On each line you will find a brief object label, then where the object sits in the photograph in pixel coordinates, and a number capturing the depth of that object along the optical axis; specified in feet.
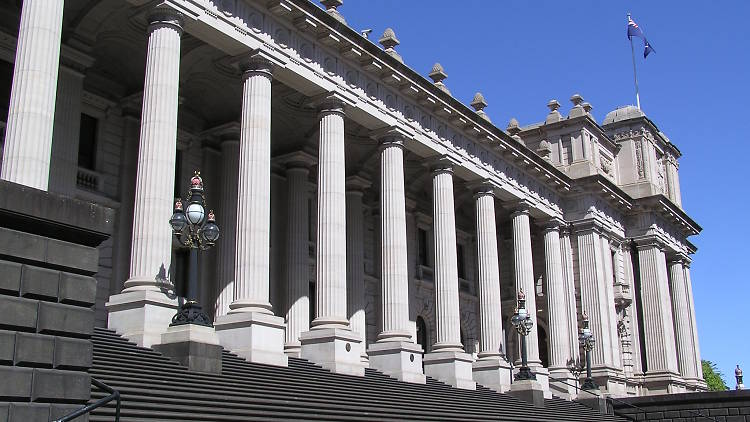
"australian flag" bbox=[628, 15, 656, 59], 164.04
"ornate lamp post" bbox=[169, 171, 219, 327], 54.70
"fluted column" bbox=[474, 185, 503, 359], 107.76
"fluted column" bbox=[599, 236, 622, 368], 132.26
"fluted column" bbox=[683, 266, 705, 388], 155.22
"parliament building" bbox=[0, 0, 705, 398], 67.51
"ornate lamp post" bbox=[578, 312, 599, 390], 114.83
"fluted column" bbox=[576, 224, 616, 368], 129.80
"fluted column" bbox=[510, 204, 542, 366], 117.50
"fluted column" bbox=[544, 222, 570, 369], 122.21
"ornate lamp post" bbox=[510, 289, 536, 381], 95.76
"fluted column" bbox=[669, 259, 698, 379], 149.69
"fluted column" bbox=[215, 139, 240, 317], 91.86
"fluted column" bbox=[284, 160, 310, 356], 100.83
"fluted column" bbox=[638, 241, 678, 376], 141.79
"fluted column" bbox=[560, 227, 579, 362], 128.16
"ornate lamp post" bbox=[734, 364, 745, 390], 152.33
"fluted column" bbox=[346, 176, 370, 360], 113.29
